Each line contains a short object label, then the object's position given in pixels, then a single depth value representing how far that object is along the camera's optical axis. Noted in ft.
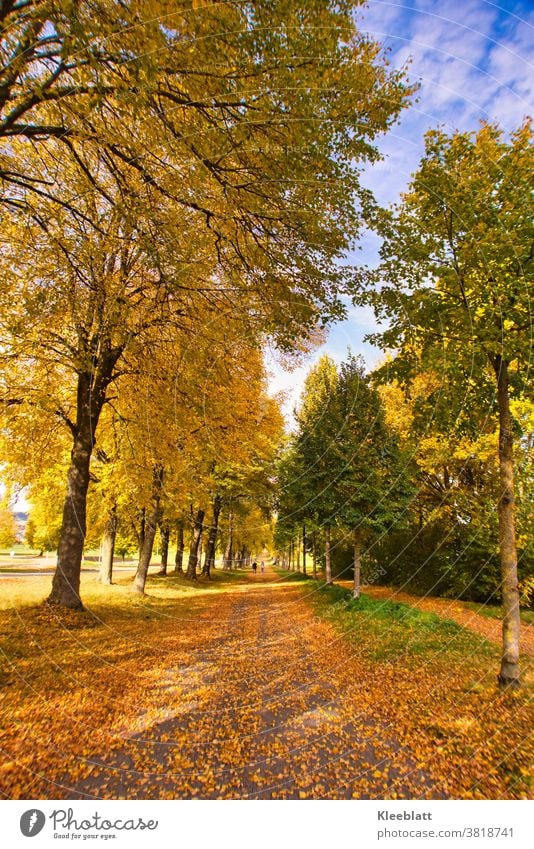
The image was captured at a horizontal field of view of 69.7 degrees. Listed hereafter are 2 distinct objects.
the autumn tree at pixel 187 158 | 16.90
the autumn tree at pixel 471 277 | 21.97
